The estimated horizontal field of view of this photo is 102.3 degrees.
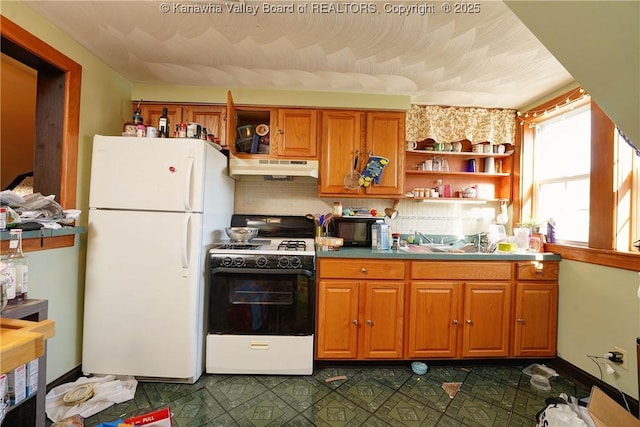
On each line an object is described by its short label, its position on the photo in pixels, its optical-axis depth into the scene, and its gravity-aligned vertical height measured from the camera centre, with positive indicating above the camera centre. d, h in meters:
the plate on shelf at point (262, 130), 2.48 +0.79
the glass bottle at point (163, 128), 1.96 +0.62
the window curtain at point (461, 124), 2.62 +0.97
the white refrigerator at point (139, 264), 1.78 -0.39
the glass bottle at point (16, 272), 1.00 -0.27
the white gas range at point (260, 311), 1.91 -0.75
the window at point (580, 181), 1.76 +0.34
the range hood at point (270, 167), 2.30 +0.41
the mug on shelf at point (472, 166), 2.70 +0.57
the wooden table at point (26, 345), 0.63 -0.40
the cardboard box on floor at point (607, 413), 1.19 -0.91
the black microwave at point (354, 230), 2.50 -0.15
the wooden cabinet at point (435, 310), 2.04 -0.74
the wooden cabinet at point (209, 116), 2.39 +0.87
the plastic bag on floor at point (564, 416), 1.30 -1.01
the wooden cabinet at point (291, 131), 2.40 +0.77
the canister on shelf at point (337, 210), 2.49 +0.05
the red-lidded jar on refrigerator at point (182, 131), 1.94 +0.59
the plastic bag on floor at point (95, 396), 1.52 -1.20
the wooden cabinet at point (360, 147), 2.43 +0.65
